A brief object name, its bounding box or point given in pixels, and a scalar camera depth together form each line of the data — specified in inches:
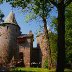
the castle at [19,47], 968.3
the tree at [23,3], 299.0
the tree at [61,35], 240.1
